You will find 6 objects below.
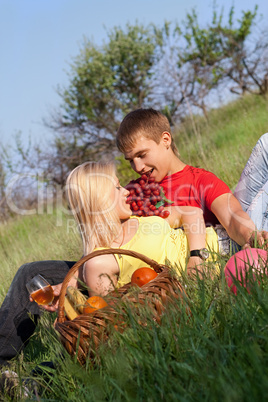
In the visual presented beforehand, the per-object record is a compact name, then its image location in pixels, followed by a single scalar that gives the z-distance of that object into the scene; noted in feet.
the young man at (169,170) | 9.83
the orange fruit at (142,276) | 7.90
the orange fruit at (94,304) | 7.27
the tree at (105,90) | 49.70
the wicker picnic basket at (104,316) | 6.66
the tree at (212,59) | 44.57
